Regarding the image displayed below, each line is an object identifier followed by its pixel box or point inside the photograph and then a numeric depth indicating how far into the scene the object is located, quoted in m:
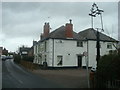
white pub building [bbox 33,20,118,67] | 22.71
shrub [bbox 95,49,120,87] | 7.17
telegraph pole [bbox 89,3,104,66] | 12.53
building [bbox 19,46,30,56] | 56.42
